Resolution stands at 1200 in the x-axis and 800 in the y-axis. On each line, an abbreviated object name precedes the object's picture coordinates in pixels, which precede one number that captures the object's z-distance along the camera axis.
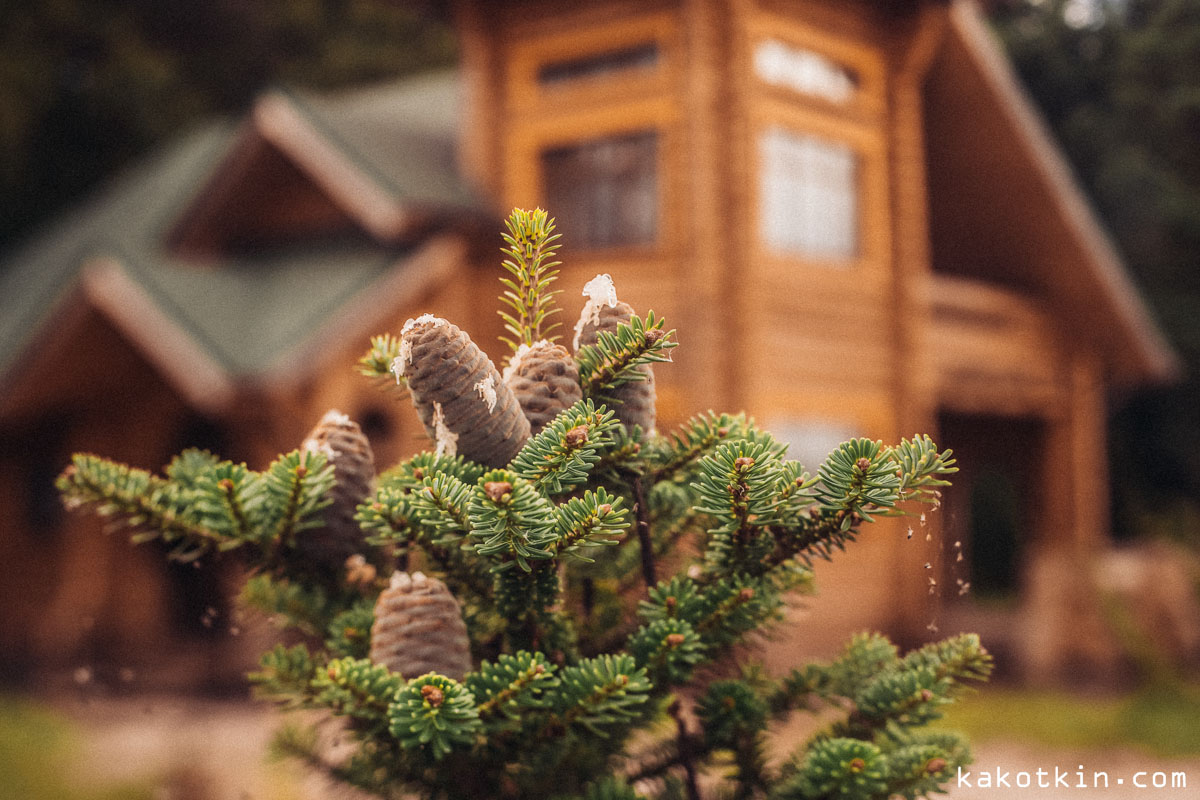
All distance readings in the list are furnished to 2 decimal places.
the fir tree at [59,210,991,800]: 1.15
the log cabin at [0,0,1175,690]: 9.92
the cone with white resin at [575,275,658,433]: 1.31
